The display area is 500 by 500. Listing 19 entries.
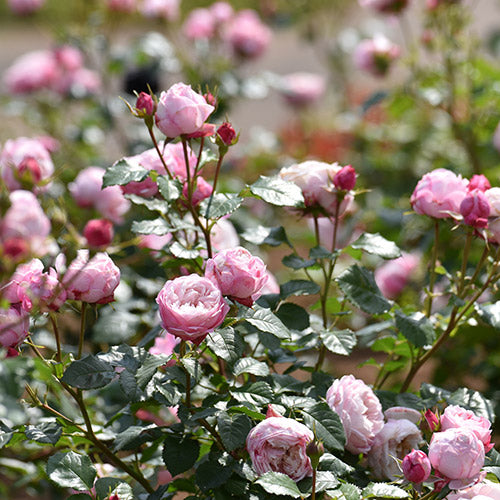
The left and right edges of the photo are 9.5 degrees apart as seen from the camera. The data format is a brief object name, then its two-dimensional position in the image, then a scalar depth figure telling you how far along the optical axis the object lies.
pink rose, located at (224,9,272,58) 4.52
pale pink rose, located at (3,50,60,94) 4.54
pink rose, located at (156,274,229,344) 2.47
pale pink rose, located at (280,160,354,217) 2.65
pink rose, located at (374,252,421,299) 3.71
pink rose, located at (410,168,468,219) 2.63
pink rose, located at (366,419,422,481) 2.58
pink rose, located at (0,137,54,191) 2.84
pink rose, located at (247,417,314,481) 2.50
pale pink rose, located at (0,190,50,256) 2.76
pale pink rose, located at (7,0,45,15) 4.77
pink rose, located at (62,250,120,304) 2.52
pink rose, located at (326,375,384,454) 2.57
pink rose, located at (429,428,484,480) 2.46
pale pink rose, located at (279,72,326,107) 5.52
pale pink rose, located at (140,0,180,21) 4.34
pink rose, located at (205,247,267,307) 2.51
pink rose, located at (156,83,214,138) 2.56
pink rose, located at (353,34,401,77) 4.29
